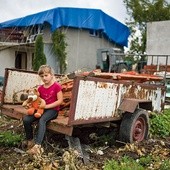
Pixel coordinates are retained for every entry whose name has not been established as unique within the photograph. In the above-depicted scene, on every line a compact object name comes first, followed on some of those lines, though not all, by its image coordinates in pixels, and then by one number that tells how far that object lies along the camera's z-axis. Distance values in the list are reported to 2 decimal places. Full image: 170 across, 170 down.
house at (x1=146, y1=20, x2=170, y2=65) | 14.85
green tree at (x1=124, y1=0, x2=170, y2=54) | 21.14
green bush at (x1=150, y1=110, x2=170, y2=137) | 5.67
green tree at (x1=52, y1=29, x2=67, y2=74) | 18.93
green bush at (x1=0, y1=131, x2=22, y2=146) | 4.67
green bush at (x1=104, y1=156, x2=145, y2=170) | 3.68
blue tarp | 19.09
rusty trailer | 3.86
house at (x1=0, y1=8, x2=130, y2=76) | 19.44
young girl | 4.14
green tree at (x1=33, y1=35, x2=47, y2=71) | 17.55
